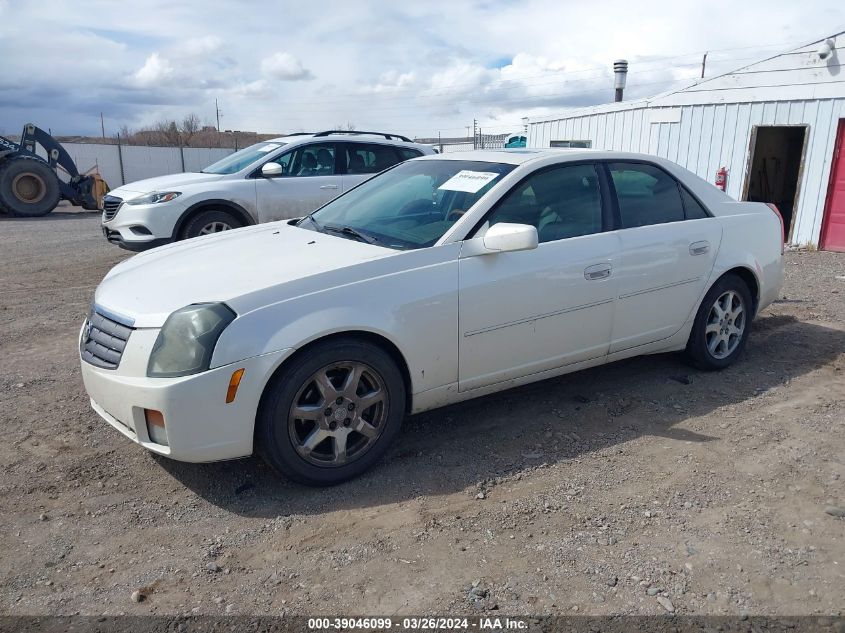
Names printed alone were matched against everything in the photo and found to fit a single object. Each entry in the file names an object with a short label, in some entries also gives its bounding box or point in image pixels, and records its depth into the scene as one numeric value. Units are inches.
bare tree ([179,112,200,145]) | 1825.5
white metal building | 443.5
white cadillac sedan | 122.5
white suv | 318.3
